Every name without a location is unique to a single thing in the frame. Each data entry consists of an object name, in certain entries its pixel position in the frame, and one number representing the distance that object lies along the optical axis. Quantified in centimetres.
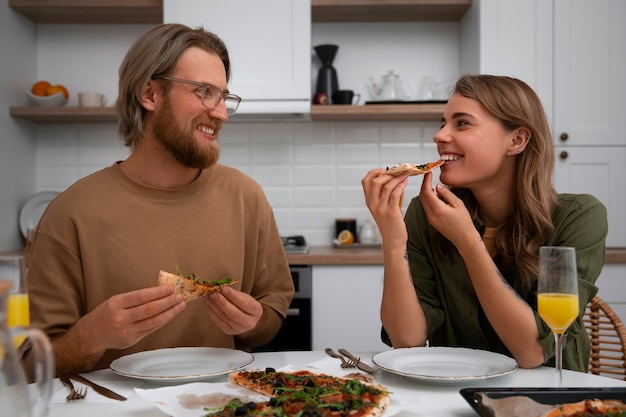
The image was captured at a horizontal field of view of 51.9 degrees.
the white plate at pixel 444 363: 127
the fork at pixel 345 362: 143
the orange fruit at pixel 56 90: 365
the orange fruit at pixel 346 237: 375
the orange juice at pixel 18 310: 96
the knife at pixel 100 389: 122
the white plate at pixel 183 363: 132
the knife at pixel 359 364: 140
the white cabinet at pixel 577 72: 346
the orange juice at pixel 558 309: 125
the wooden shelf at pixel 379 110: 352
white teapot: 364
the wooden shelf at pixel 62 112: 356
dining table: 115
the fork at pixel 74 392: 122
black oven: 320
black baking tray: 108
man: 176
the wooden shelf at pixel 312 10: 355
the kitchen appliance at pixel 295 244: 335
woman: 164
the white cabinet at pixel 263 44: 346
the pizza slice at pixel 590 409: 101
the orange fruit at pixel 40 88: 367
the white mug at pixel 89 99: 365
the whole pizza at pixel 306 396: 103
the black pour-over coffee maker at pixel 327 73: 371
